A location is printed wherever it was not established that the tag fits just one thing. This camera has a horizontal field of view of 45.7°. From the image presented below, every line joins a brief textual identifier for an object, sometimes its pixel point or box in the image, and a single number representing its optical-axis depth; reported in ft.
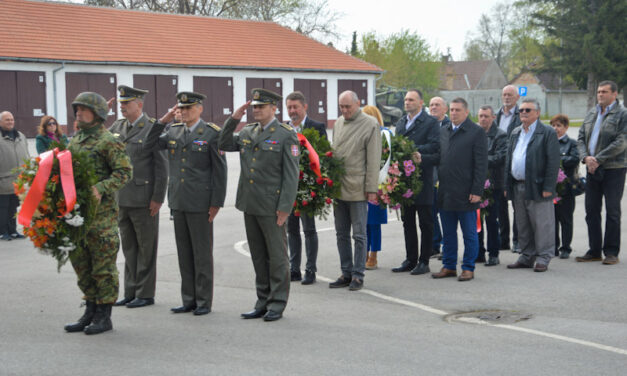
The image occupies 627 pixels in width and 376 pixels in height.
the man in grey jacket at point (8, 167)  39.01
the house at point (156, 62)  110.52
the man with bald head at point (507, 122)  33.81
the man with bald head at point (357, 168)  26.81
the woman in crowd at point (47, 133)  42.06
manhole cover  22.49
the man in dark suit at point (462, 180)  28.37
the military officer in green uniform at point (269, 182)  22.91
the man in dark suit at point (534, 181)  30.07
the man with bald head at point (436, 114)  31.89
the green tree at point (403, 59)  210.38
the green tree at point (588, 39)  174.40
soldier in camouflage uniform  20.94
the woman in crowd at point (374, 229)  30.83
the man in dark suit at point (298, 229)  27.68
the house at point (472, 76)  355.56
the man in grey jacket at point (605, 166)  31.12
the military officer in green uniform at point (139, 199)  24.59
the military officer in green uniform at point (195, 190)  23.30
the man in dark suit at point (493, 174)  31.73
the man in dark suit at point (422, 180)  29.91
